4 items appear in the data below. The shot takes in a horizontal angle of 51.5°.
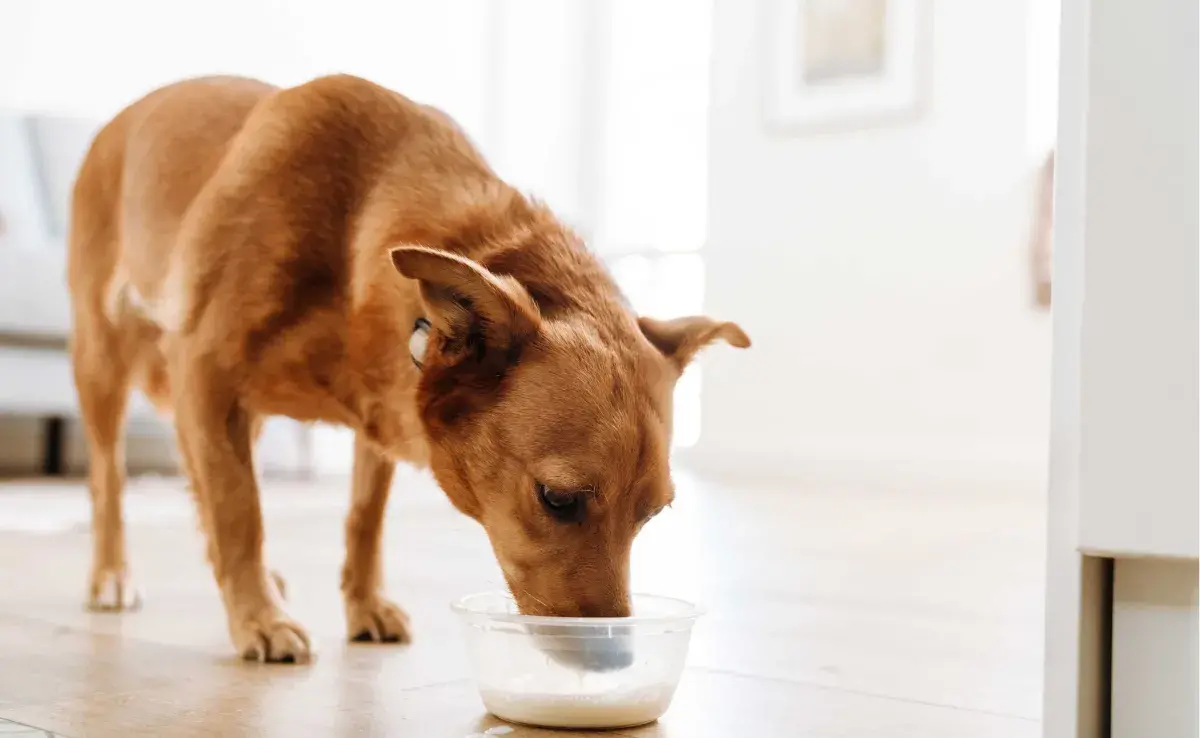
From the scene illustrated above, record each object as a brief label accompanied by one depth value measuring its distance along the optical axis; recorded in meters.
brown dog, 1.25
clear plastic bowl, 1.18
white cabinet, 0.91
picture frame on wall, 6.43
